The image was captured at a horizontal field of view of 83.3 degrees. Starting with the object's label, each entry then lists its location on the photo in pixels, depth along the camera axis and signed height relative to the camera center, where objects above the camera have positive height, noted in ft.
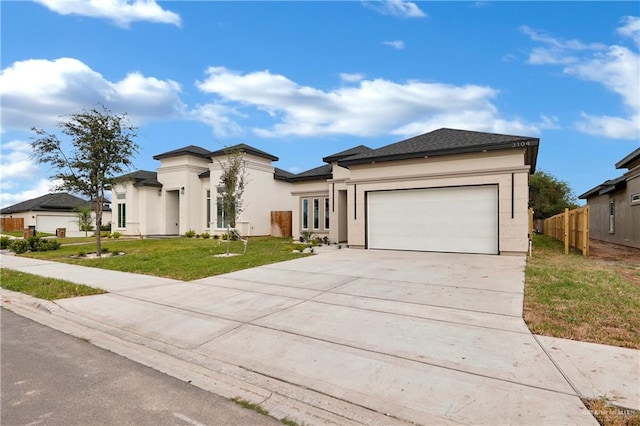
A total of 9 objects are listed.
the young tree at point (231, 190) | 51.67 +4.28
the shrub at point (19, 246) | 57.62 -4.34
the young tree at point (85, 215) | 65.26 +1.03
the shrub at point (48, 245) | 59.98 -4.41
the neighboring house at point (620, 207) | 57.00 +2.04
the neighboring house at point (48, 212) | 133.49 +2.79
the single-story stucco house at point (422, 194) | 44.65 +3.59
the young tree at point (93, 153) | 50.31 +9.56
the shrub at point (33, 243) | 59.52 -3.98
